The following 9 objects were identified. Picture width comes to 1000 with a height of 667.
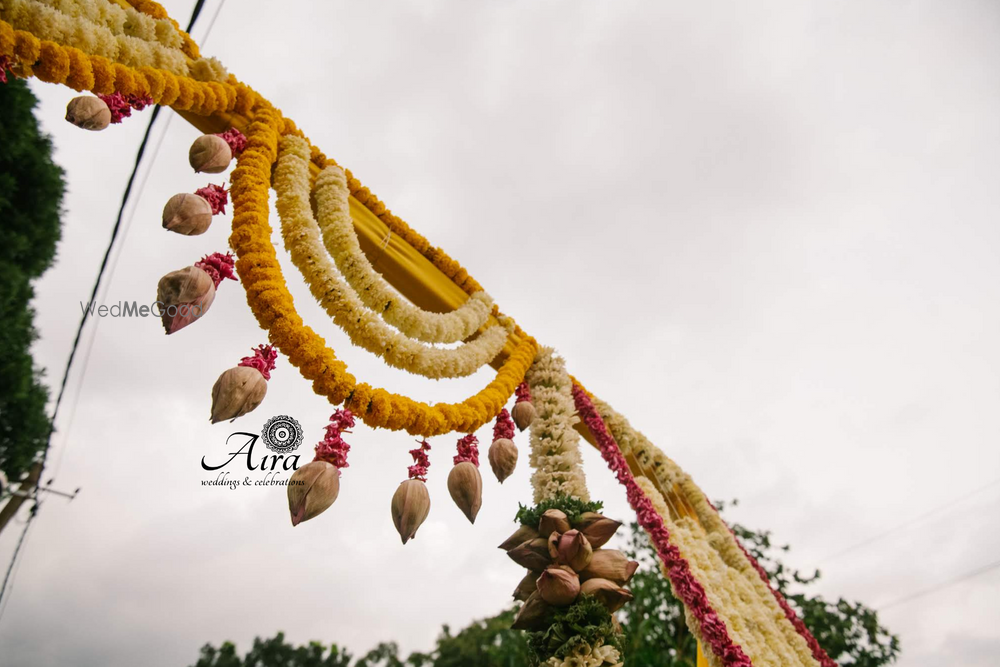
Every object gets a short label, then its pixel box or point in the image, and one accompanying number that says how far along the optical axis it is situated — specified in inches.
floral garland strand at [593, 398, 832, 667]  78.9
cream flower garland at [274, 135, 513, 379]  51.5
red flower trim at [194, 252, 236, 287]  45.1
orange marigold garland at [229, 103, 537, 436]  45.4
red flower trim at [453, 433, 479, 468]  58.0
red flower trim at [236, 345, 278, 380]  42.9
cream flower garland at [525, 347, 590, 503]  64.2
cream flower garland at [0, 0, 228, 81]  43.4
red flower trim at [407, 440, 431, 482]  51.7
